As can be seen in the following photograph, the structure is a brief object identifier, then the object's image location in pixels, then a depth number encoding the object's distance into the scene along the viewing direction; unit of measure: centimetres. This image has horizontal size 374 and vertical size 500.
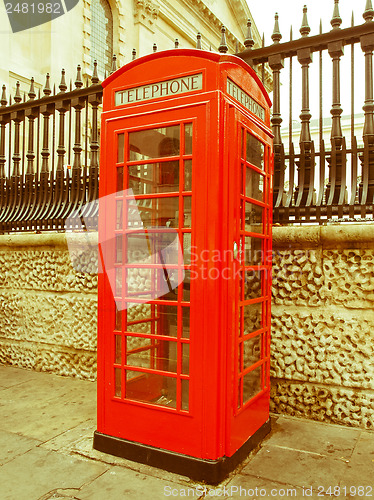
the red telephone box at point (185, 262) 233
